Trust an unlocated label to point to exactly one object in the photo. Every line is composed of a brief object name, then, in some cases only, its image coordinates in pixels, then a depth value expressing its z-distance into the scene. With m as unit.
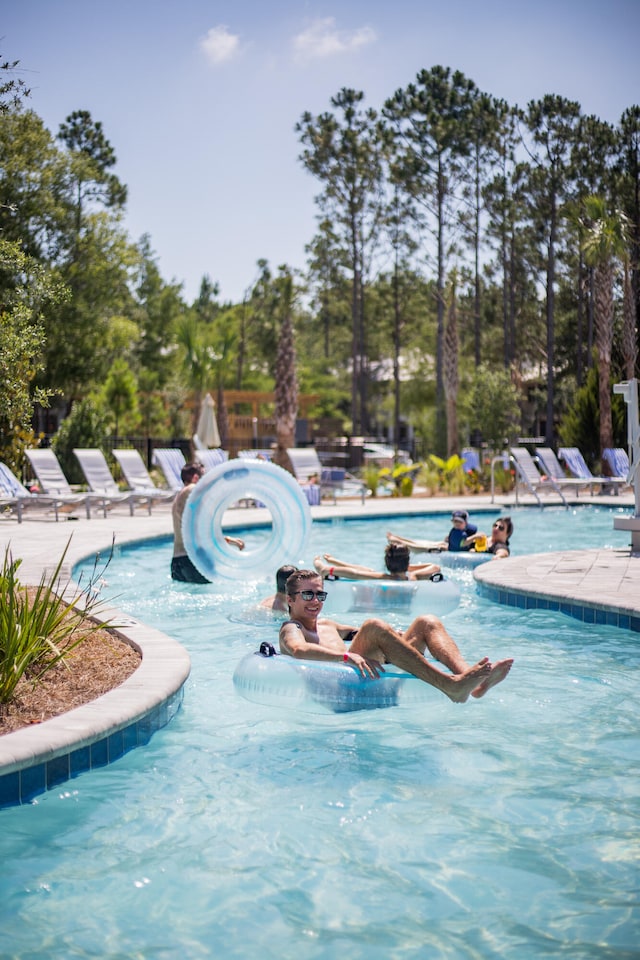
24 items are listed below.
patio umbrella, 22.12
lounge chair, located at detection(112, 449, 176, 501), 16.72
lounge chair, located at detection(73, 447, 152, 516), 15.84
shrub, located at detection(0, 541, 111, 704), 4.62
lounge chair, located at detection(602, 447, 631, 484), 21.28
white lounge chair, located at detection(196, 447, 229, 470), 17.17
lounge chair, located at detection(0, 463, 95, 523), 14.19
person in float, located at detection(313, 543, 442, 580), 8.05
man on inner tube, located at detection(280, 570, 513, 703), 4.87
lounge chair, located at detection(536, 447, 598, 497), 19.61
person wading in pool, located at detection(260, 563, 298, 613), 6.96
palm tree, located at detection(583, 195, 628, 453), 25.53
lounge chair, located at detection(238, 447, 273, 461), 19.19
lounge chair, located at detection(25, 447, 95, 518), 15.69
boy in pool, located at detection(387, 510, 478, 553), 10.60
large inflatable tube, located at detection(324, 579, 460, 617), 7.75
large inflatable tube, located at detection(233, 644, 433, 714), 5.05
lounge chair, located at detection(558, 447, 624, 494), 20.84
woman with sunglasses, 10.49
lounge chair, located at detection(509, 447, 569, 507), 17.97
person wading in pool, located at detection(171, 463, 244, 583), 9.38
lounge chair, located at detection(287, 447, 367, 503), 19.00
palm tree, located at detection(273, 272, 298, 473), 23.38
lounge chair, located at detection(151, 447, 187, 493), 16.83
